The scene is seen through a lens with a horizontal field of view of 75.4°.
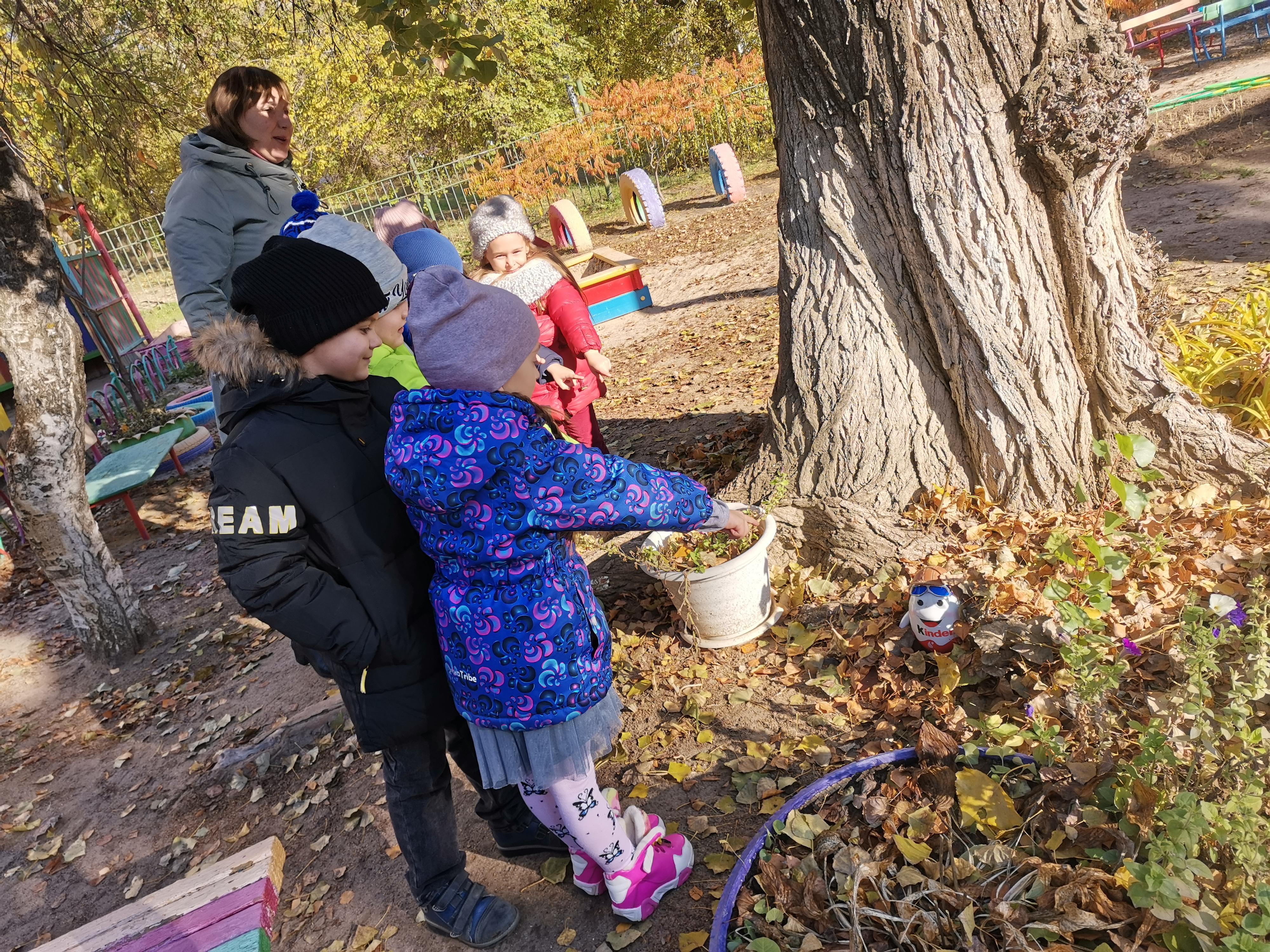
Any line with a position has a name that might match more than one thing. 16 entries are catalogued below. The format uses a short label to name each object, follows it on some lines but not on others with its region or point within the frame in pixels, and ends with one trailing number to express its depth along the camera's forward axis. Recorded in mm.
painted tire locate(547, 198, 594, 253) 10094
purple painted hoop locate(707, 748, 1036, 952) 1817
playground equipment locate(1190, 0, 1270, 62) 12414
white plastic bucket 2918
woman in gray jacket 2887
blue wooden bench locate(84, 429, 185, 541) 6262
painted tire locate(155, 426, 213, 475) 8039
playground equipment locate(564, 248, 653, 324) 8398
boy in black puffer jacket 1756
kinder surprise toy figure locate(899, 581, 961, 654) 2557
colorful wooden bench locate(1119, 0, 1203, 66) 12555
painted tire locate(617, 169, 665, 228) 12289
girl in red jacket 3475
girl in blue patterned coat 1693
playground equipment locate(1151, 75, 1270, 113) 8711
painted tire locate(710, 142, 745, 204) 12469
